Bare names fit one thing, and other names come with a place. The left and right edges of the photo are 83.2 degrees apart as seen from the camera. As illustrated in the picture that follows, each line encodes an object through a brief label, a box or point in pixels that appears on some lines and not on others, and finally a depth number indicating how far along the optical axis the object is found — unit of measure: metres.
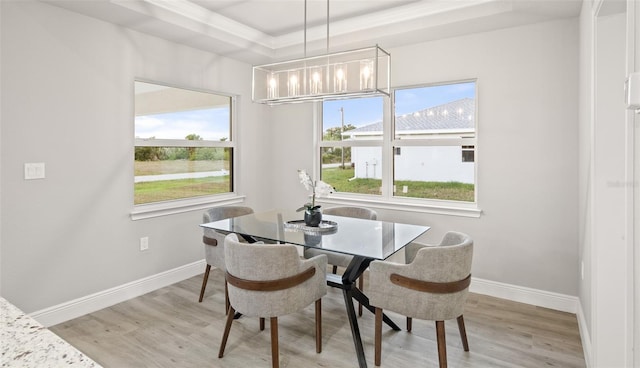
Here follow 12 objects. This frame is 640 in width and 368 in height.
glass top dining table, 2.33
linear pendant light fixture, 2.62
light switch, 2.71
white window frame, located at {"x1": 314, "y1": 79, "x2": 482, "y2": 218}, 3.63
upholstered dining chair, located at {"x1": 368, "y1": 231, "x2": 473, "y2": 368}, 2.11
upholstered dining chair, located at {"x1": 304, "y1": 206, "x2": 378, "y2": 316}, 3.12
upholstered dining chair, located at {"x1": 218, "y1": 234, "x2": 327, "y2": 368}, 2.13
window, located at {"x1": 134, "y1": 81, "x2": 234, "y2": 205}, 3.60
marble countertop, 0.63
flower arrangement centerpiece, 2.94
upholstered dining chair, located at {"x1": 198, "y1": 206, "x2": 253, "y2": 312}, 3.04
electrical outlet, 3.53
